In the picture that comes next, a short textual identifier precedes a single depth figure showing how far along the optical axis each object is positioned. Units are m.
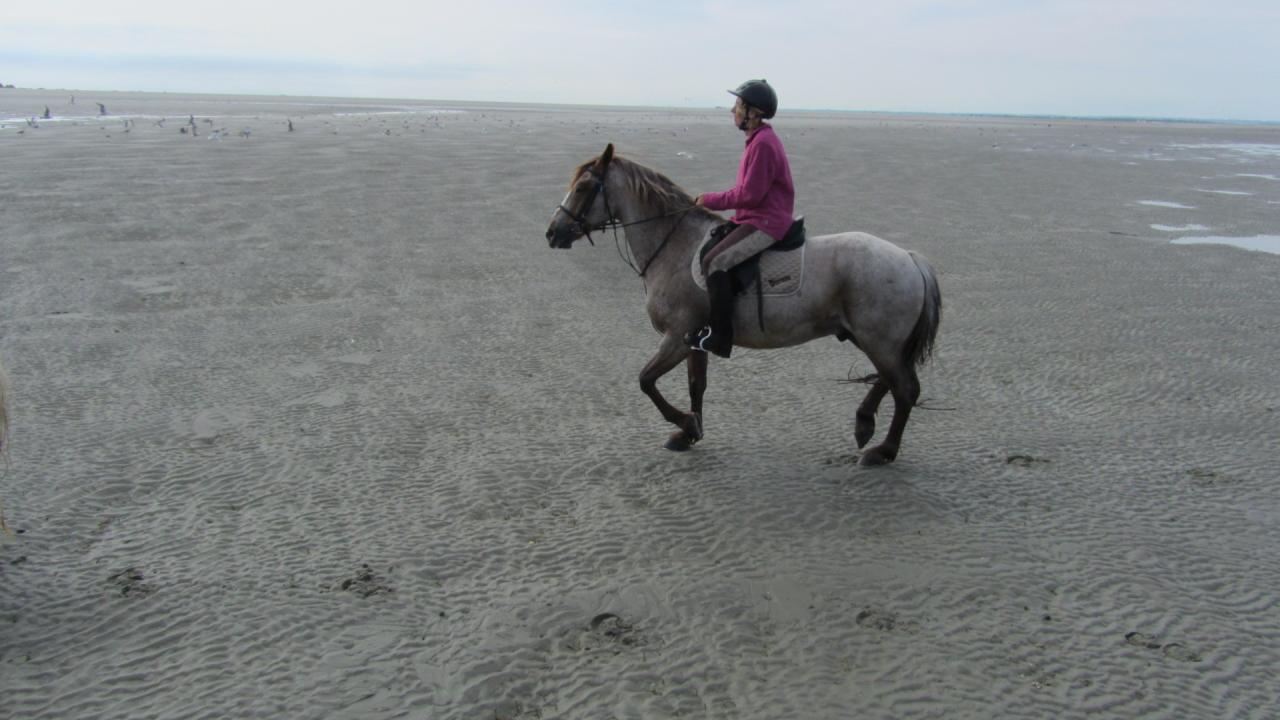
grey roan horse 6.19
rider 6.10
